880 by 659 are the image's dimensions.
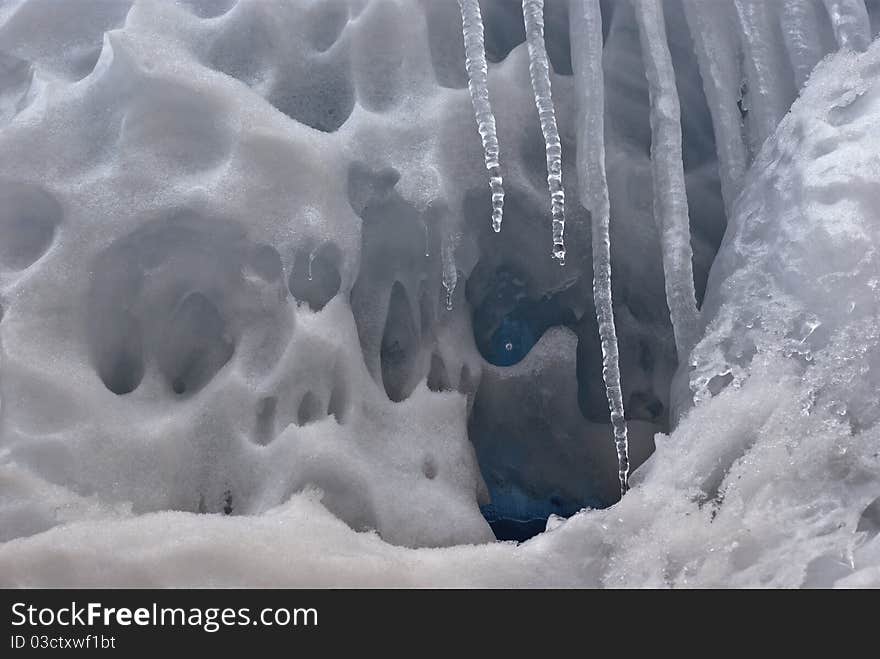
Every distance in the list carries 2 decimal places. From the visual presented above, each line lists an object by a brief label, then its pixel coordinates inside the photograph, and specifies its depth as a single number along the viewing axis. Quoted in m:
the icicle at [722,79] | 1.83
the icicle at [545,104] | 1.61
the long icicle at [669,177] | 1.71
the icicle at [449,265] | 1.79
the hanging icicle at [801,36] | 1.80
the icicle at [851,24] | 1.74
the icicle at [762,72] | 1.82
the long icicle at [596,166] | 1.64
